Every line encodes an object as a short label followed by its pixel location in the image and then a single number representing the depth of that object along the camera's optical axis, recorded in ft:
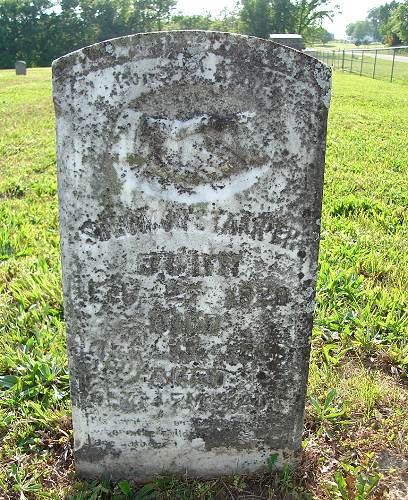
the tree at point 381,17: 217.97
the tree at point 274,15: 161.58
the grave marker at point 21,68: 88.07
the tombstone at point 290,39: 83.71
